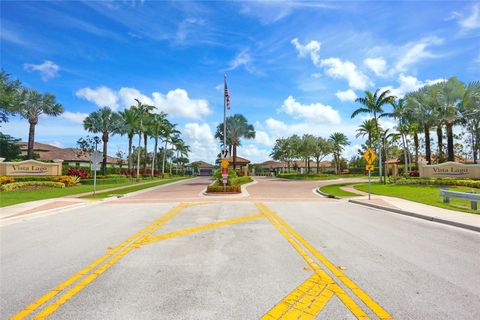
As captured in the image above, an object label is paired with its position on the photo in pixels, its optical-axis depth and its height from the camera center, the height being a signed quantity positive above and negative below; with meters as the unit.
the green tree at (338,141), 71.69 +7.33
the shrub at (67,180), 29.61 -1.15
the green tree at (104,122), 49.66 +8.10
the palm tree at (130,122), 48.50 +7.97
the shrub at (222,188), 22.70 -1.52
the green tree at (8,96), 32.23 +8.36
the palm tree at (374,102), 31.77 +7.69
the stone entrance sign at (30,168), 29.39 +0.07
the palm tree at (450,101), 30.39 +7.52
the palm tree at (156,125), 55.12 +8.75
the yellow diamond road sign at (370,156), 17.55 +0.89
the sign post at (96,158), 19.72 +0.78
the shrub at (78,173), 35.39 -0.50
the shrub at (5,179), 25.63 -0.98
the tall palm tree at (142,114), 48.97 +9.68
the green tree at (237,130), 47.47 +6.65
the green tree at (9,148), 48.41 +3.60
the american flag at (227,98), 24.45 +6.17
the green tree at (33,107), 38.55 +8.53
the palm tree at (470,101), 30.41 +7.41
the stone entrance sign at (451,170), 26.22 +0.08
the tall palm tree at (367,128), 54.16 +8.13
